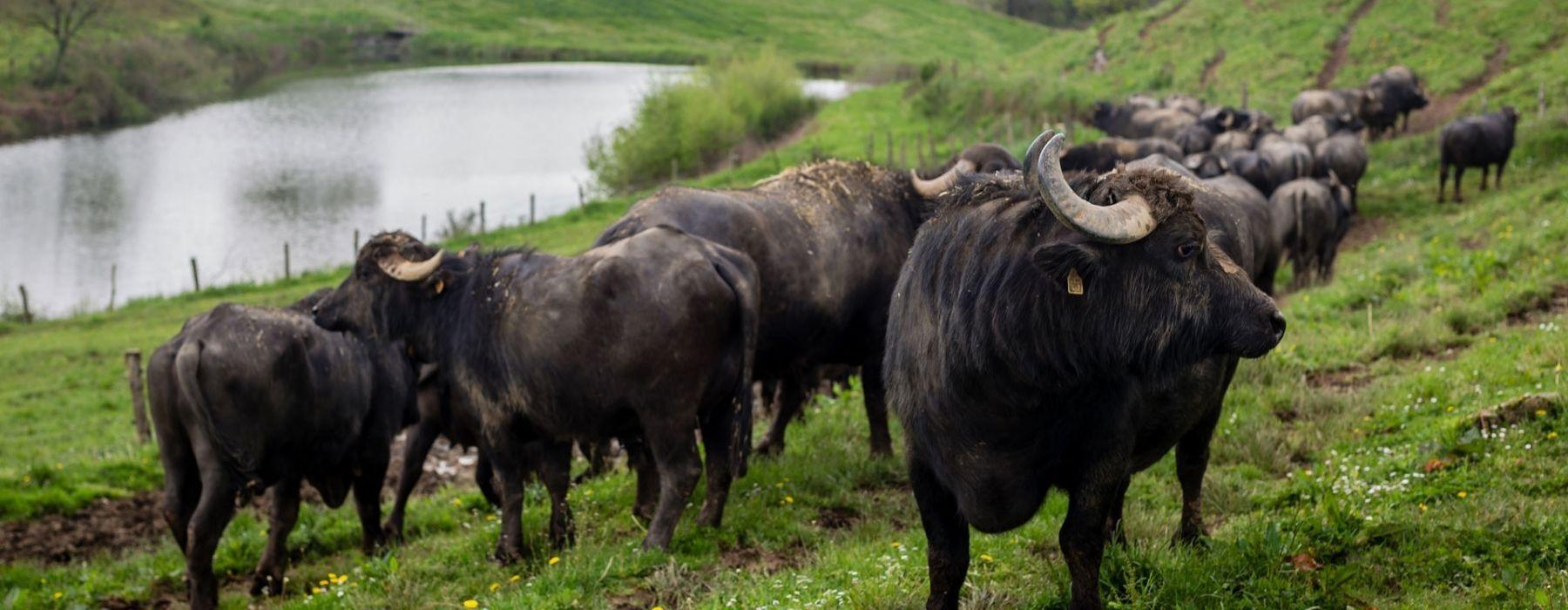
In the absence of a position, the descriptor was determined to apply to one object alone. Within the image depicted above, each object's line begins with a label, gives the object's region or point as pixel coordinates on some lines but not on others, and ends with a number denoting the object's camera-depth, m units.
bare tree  66.81
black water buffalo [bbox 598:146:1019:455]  8.83
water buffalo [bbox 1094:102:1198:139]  35.28
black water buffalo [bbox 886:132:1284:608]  4.68
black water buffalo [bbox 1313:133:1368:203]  24.61
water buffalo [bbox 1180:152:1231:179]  19.98
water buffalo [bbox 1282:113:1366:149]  27.58
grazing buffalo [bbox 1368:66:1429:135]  34.41
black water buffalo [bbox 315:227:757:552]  7.38
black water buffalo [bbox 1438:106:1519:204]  23.55
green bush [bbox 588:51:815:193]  48.03
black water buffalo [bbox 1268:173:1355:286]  19.17
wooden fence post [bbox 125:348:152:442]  15.03
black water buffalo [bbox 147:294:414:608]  8.53
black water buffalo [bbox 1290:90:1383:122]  33.59
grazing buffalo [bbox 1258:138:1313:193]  22.95
